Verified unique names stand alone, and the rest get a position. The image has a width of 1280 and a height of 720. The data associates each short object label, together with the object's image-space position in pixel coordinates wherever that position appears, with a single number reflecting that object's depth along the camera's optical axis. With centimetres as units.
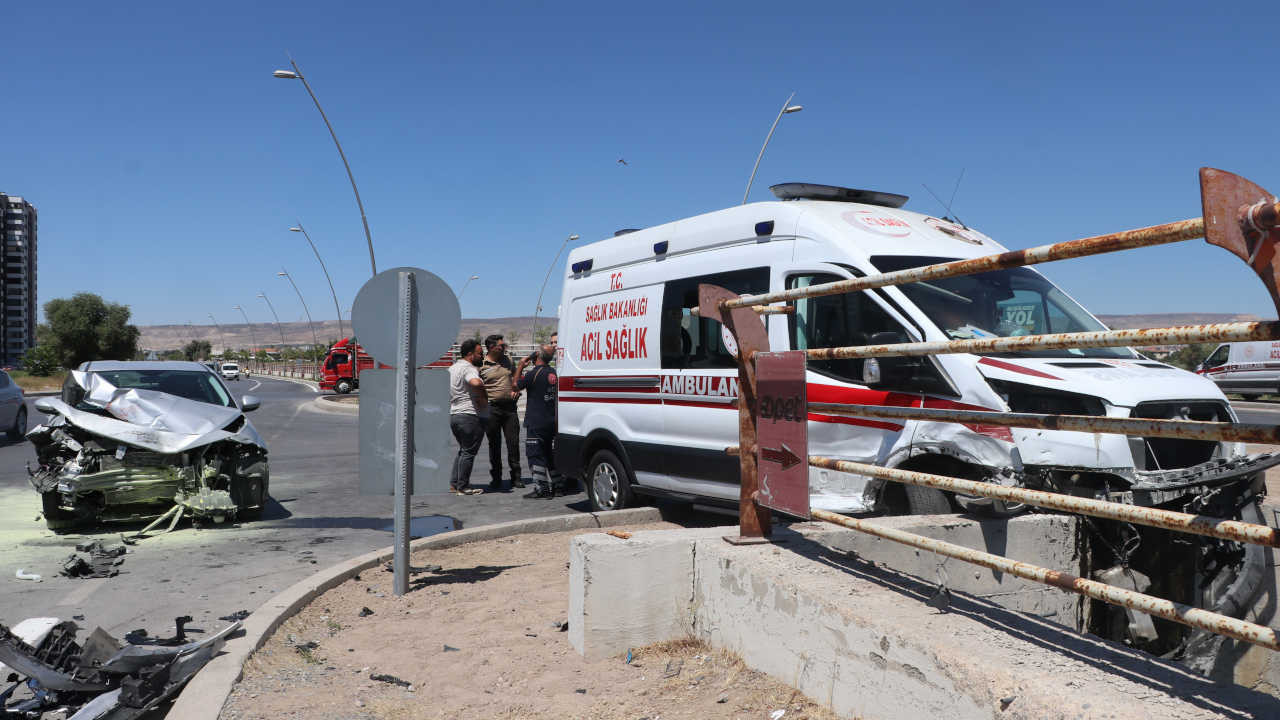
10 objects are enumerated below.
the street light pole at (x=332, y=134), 2417
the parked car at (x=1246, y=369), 2933
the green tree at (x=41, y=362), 7094
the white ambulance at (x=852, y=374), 471
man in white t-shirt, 1058
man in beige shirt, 1099
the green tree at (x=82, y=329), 9438
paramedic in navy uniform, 1048
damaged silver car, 804
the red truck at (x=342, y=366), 4459
